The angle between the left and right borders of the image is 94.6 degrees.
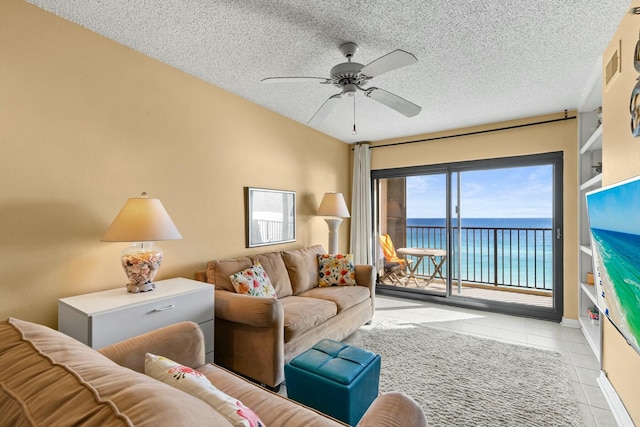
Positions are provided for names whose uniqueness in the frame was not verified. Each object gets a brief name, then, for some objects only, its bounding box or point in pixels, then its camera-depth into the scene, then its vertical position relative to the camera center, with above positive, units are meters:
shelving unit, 3.07 +0.32
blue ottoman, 1.61 -0.93
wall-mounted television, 1.13 -0.15
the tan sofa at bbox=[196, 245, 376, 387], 2.10 -0.81
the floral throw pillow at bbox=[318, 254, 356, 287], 3.45 -0.64
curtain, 4.77 +0.15
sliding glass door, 3.77 -0.21
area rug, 1.88 -1.25
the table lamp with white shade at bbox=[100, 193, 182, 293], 1.84 -0.11
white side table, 1.62 -0.58
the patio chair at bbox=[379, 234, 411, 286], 4.88 -0.79
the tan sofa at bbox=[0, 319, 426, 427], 0.56 -0.38
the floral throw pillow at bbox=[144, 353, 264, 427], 0.83 -0.54
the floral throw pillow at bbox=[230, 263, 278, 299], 2.46 -0.57
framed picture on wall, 3.17 +0.01
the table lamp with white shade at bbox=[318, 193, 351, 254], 3.88 +0.06
